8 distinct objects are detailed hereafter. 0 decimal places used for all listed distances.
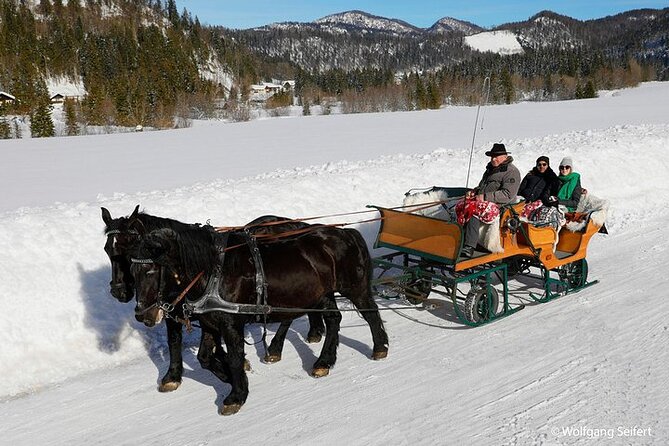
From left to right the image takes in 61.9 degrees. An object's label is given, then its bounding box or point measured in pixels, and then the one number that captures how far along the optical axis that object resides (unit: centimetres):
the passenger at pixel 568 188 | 839
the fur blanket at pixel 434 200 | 773
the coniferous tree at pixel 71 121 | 6219
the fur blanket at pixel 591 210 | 785
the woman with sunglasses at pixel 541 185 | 850
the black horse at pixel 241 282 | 444
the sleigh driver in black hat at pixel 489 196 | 668
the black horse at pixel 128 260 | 444
